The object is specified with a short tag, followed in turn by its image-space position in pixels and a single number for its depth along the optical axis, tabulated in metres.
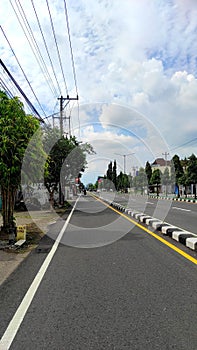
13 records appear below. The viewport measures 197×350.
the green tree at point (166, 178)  67.97
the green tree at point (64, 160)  23.81
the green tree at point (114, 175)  114.94
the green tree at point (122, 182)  98.81
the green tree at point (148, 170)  79.56
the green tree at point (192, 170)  44.59
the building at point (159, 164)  109.99
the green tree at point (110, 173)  118.12
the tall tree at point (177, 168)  51.41
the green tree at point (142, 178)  82.53
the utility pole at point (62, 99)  30.72
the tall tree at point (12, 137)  9.27
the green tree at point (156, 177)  70.75
